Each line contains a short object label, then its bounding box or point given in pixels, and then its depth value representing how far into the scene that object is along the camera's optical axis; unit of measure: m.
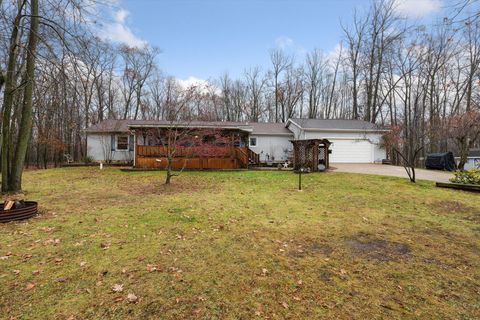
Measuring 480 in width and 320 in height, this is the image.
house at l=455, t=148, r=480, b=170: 21.58
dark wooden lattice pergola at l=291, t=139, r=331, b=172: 14.06
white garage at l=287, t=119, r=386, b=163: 19.95
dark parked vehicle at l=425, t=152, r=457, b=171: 16.08
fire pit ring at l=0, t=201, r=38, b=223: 5.16
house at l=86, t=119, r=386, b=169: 15.84
